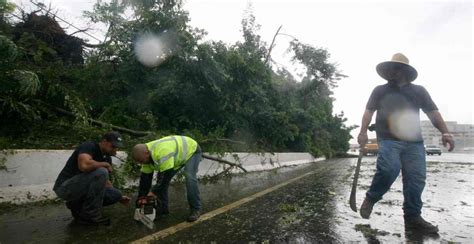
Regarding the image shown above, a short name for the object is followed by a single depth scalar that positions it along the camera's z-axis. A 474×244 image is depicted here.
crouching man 4.23
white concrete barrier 5.25
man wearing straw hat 4.32
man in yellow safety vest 4.31
